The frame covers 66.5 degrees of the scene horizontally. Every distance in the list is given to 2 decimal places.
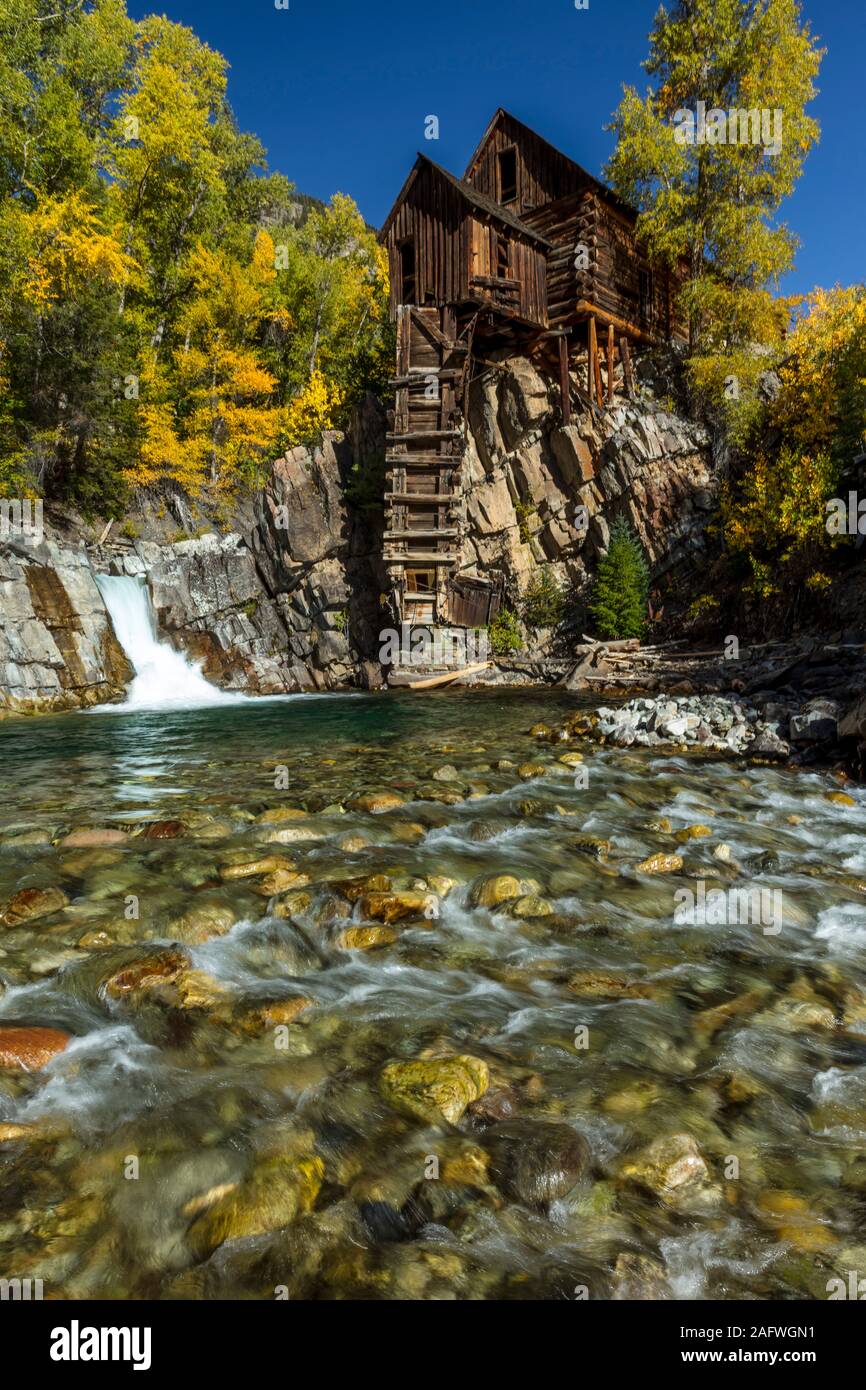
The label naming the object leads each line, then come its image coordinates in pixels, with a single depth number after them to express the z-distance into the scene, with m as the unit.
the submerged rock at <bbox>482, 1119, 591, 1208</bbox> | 3.18
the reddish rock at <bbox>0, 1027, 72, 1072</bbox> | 3.91
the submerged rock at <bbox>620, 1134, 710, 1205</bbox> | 3.18
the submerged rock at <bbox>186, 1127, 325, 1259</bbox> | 2.92
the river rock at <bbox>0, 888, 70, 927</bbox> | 5.75
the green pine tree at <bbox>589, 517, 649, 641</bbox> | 27.92
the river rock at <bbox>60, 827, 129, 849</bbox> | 7.74
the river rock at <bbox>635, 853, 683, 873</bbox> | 7.19
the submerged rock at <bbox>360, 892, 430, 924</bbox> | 6.00
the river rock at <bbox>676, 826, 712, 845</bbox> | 8.22
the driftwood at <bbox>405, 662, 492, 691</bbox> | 27.98
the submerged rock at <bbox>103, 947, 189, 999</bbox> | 4.66
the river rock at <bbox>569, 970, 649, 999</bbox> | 4.85
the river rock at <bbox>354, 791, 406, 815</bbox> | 9.46
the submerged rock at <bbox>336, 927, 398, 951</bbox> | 5.54
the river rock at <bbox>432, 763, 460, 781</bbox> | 11.21
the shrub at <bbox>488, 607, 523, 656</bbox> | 30.84
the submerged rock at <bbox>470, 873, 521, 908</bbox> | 6.32
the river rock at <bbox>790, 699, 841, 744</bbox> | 12.46
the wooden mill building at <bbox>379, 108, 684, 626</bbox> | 29.62
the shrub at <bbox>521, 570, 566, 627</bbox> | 31.31
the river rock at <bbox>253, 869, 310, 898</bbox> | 6.39
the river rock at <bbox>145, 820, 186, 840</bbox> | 8.05
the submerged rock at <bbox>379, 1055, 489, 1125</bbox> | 3.69
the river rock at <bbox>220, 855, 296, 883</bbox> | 6.72
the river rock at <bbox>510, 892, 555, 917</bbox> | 6.10
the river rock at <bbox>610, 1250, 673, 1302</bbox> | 2.70
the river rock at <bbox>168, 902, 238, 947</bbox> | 5.48
